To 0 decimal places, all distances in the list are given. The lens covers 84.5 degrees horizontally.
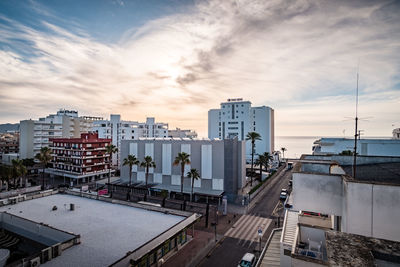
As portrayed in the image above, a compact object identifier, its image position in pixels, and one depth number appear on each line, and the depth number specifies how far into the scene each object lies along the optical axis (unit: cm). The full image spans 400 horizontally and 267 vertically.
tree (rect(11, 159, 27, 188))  5103
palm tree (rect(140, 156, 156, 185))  5166
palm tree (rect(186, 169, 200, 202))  4528
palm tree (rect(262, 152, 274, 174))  7082
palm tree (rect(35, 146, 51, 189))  5731
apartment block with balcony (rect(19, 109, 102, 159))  8075
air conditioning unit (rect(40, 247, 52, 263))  1858
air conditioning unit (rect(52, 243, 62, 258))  1959
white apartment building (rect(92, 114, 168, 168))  10389
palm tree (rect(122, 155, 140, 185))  5360
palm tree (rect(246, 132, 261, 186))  6283
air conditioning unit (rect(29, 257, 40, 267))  1728
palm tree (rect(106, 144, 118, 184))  5863
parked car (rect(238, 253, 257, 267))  2392
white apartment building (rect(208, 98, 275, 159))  10806
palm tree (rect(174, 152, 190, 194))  4519
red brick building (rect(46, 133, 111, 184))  6756
